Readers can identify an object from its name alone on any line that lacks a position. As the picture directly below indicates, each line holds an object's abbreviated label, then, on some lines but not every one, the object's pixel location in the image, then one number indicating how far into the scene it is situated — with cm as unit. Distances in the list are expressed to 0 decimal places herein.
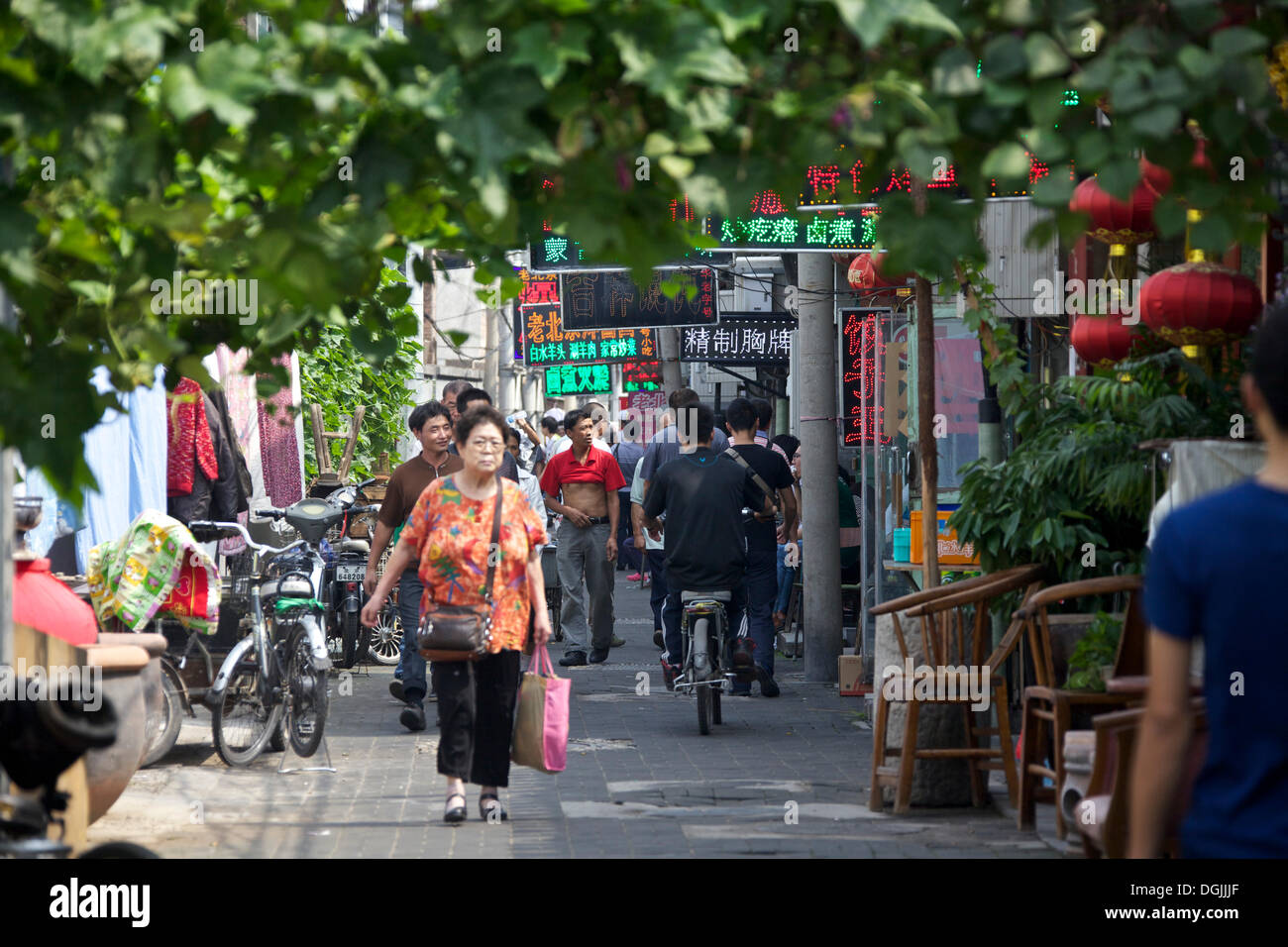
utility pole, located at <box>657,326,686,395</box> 2661
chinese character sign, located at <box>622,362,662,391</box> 2964
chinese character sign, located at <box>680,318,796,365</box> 2385
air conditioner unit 2909
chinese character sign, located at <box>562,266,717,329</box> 2038
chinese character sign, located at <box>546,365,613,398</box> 2700
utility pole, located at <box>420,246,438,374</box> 3625
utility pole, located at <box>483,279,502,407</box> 4016
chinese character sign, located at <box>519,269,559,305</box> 2512
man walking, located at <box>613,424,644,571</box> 2166
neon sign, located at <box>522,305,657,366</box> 2514
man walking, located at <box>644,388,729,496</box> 1162
